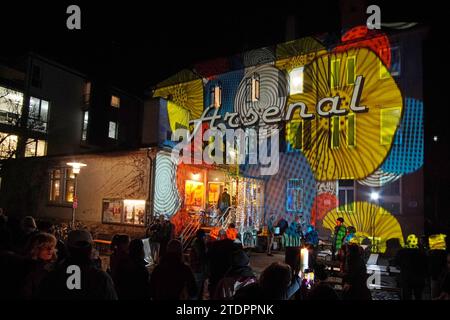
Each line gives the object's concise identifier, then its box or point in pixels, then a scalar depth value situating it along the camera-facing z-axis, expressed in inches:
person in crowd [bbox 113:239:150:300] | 168.2
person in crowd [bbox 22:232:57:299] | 140.3
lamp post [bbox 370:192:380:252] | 600.0
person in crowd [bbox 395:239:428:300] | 271.6
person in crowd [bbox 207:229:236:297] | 211.9
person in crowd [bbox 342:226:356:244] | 432.8
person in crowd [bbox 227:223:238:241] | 473.6
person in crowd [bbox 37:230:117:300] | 123.8
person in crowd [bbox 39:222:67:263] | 197.5
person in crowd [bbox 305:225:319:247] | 486.4
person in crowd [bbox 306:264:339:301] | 115.4
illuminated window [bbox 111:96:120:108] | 1267.8
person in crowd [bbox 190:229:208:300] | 249.1
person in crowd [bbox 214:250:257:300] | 165.2
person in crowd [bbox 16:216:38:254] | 240.5
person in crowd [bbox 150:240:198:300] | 161.9
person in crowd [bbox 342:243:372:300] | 176.1
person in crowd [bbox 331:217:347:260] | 432.5
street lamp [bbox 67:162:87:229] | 537.1
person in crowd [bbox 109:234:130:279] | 189.1
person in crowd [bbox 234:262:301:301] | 120.3
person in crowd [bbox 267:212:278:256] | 591.9
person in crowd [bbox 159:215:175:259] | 452.1
